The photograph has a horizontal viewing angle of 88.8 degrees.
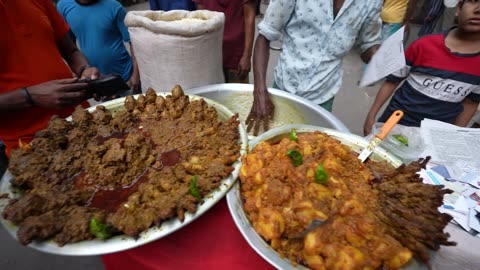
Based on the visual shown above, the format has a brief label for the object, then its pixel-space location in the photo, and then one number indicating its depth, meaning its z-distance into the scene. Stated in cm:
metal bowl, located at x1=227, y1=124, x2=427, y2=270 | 94
